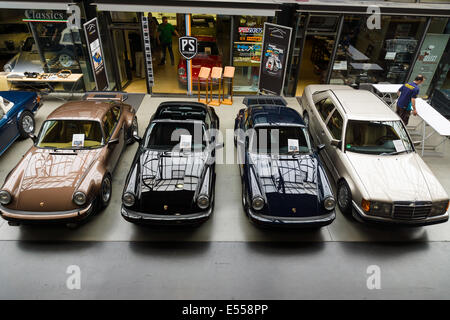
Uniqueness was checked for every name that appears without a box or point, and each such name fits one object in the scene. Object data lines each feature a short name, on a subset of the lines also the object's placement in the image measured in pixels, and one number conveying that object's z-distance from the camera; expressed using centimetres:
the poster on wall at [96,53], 802
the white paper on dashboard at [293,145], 556
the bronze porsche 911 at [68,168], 459
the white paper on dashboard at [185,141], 549
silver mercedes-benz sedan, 480
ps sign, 906
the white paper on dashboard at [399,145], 569
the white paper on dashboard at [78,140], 554
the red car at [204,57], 978
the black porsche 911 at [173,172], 462
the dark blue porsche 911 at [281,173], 468
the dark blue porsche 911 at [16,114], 661
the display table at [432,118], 686
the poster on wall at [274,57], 866
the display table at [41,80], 880
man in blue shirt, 737
